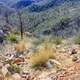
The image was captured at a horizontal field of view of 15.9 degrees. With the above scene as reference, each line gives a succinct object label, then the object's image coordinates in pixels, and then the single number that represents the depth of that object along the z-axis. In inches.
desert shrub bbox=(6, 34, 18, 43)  540.7
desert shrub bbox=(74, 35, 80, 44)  461.2
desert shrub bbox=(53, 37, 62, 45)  504.5
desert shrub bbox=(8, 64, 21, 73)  286.6
